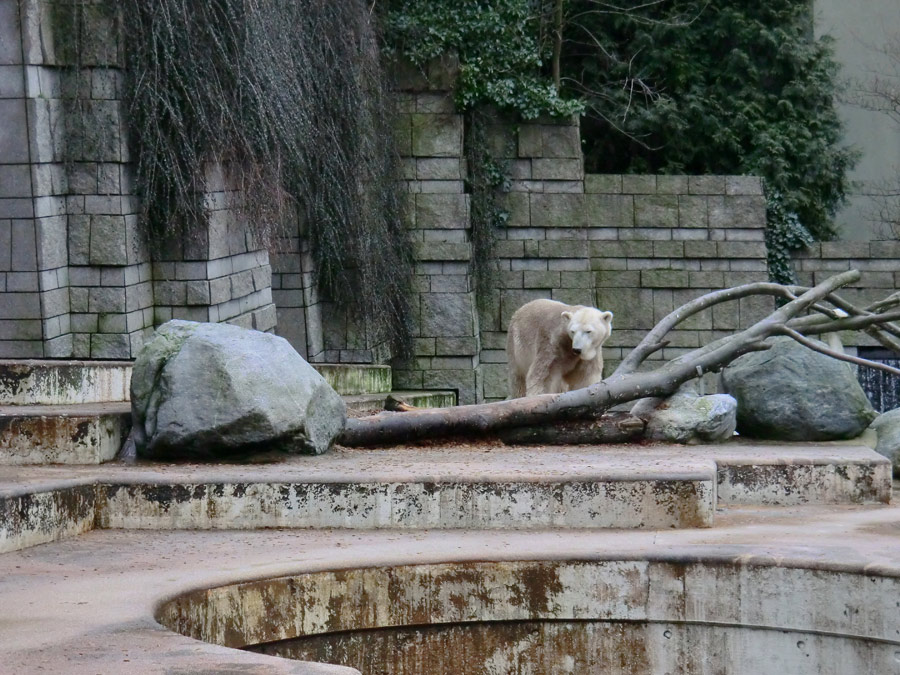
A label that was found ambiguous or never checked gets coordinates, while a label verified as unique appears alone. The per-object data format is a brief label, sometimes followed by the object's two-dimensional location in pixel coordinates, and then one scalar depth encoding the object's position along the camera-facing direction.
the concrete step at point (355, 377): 19.92
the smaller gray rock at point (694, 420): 14.61
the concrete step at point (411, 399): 18.31
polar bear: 17.02
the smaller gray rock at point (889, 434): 15.25
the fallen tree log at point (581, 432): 14.43
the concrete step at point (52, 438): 11.99
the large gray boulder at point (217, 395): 11.83
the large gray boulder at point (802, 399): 14.96
